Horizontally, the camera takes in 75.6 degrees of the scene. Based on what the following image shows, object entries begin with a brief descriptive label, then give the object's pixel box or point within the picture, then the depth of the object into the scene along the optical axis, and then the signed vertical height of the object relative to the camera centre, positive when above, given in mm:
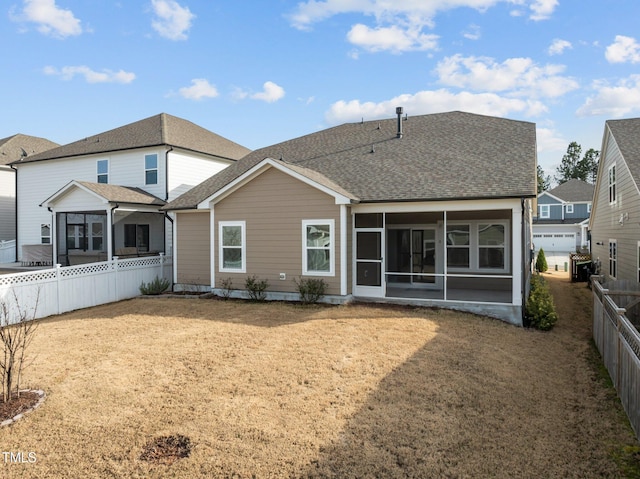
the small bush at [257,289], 12734 -1504
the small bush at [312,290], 11961 -1460
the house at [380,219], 11617 +682
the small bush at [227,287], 13406 -1518
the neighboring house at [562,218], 44188 +2240
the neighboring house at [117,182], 17250 +2961
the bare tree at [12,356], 5477 -2031
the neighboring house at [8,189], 26250 +3395
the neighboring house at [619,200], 11781 +1286
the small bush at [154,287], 14378 -1620
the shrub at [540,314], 10250 -1883
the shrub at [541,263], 24594 -1465
